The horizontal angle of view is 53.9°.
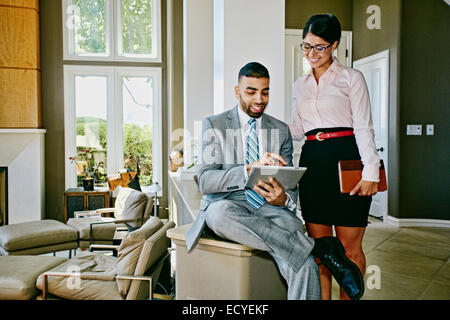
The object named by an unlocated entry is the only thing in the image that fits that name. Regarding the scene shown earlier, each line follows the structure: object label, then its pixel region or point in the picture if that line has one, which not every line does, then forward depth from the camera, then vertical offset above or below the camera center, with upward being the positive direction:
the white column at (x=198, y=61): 4.14 +0.77
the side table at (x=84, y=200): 5.65 -0.74
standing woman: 1.83 +0.03
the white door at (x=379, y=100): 5.25 +0.52
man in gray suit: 1.65 -0.24
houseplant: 6.08 -0.31
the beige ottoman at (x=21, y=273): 2.86 -0.89
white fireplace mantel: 5.67 -0.37
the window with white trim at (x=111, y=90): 6.11 +0.75
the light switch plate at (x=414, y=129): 5.02 +0.16
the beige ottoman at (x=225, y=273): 1.74 -0.53
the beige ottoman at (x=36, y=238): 4.05 -0.90
